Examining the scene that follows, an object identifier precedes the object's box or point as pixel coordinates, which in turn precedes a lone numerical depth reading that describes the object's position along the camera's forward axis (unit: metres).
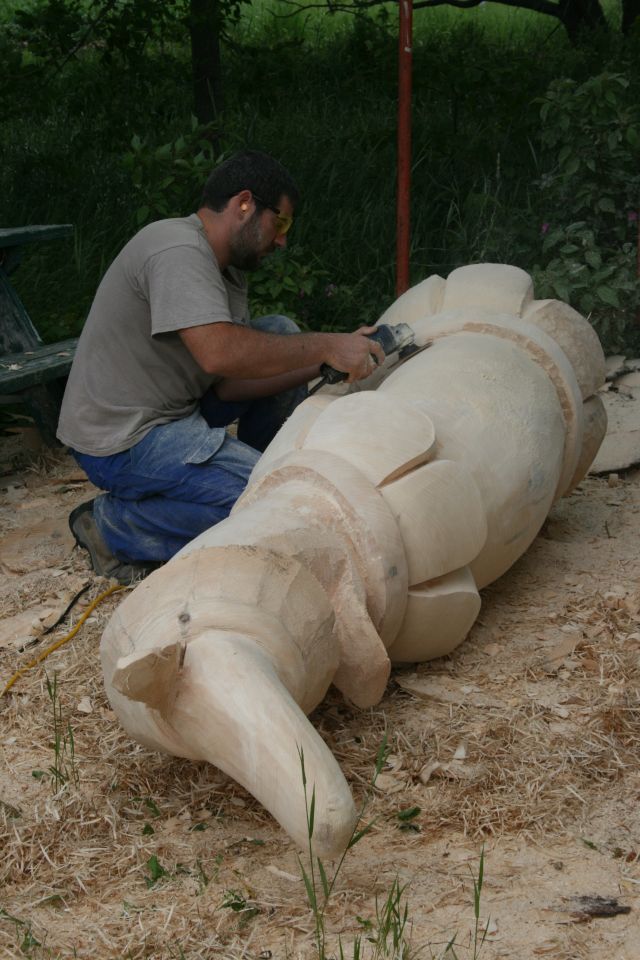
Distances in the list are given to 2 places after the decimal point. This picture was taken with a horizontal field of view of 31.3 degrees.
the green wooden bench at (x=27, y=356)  4.79
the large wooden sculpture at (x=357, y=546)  2.16
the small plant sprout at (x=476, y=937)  1.88
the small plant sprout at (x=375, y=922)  1.92
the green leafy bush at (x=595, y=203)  5.55
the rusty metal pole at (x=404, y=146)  4.81
